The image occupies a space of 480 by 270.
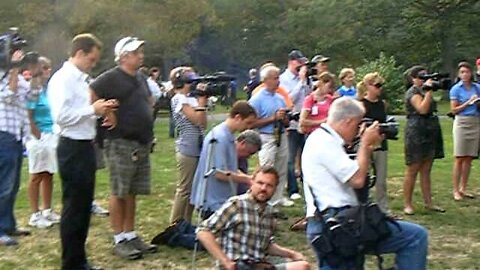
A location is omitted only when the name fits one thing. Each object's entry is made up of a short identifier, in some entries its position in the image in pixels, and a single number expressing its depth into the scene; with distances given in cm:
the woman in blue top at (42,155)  774
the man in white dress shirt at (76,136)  573
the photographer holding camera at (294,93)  913
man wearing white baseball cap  637
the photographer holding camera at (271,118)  794
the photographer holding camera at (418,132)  823
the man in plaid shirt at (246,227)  470
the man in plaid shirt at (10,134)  701
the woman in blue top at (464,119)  927
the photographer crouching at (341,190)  468
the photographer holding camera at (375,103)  772
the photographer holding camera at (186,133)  714
